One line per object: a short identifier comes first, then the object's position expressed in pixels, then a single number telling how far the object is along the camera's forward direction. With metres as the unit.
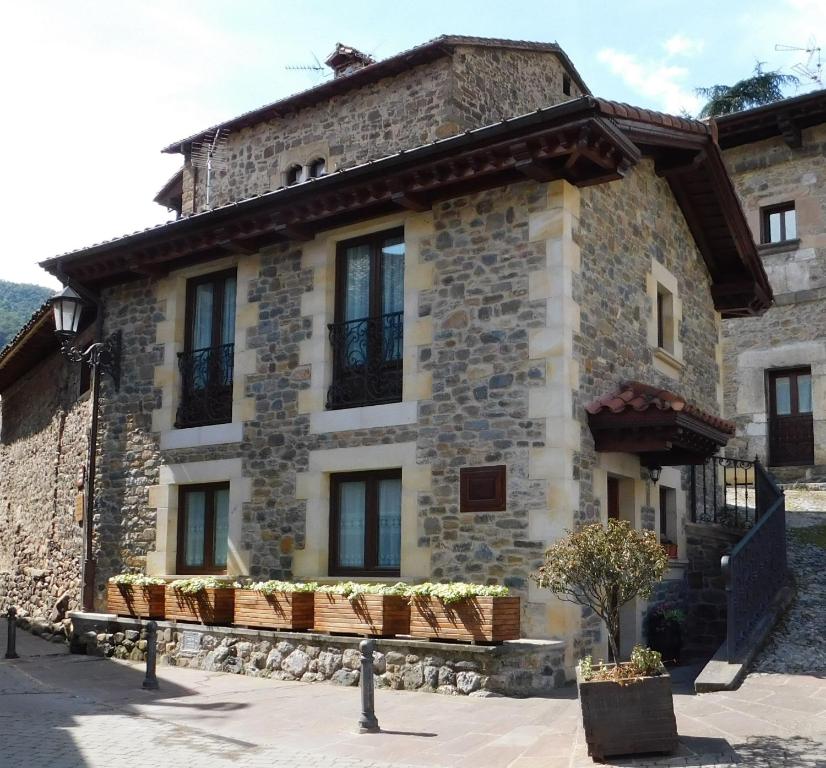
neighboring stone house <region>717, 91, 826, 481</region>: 18.98
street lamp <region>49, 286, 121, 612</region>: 12.89
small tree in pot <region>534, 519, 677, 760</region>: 6.53
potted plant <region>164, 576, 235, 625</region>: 11.27
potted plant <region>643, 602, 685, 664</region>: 10.90
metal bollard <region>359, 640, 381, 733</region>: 7.60
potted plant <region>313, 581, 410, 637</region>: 9.57
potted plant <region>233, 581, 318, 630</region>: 10.32
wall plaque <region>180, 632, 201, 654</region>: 11.31
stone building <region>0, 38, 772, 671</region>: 9.79
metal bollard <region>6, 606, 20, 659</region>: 12.43
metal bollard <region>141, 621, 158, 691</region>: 9.97
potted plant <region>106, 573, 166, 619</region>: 12.05
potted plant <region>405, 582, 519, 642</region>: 8.85
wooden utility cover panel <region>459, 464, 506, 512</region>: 9.77
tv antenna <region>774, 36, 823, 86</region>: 21.48
